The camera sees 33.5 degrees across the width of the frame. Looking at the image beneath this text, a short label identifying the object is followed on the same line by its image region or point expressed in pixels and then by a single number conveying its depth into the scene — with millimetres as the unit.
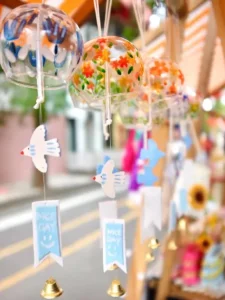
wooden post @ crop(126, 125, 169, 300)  1892
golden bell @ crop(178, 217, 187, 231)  1358
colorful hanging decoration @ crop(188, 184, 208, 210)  1953
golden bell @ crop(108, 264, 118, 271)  824
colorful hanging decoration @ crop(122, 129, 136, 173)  2377
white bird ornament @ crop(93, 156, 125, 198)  824
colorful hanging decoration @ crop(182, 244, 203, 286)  2188
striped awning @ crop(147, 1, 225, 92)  1527
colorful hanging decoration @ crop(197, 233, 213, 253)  2285
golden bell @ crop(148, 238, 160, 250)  1061
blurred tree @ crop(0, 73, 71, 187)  4320
